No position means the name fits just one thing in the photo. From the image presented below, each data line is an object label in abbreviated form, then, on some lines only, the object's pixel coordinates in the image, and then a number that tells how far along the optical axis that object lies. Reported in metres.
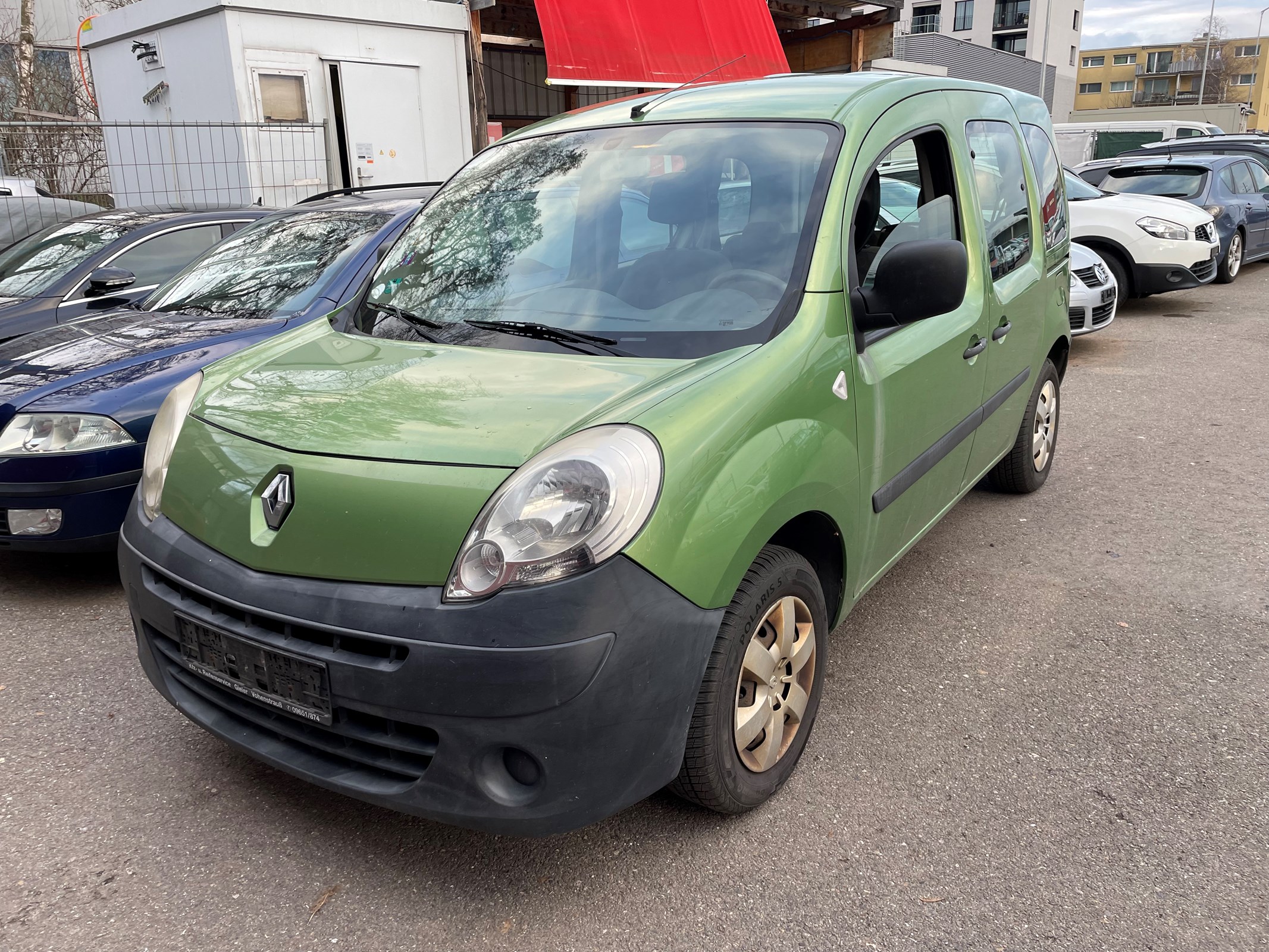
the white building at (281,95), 10.34
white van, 22.67
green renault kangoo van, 2.02
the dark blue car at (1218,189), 11.87
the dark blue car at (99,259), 5.72
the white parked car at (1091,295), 8.06
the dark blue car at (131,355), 3.68
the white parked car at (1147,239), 10.11
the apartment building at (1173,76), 89.62
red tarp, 11.78
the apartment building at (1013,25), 56.88
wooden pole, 11.97
